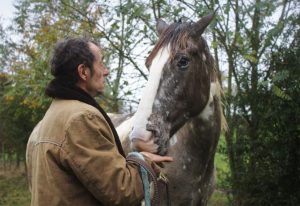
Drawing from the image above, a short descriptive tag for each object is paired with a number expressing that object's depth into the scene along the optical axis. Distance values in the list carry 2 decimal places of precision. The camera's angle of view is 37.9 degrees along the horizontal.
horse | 3.11
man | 2.08
